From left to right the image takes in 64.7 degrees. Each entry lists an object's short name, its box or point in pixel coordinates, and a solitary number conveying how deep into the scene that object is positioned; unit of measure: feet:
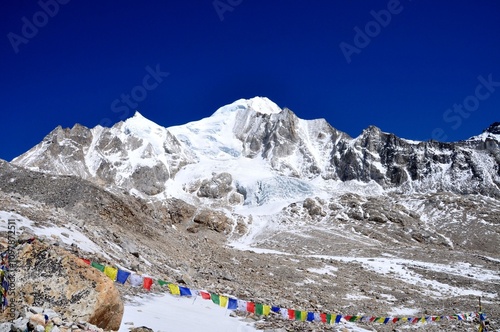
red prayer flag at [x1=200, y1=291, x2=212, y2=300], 53.98
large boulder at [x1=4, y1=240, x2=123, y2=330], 29.76
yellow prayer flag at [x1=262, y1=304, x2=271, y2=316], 56.95
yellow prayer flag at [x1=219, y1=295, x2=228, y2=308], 54.93
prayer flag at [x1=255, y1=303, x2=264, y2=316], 56.90
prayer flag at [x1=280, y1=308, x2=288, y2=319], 60.02
